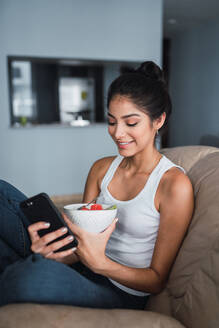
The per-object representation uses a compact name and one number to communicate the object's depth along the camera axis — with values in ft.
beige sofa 2.43
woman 2.95
